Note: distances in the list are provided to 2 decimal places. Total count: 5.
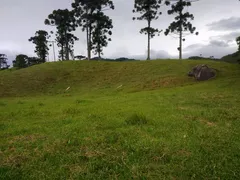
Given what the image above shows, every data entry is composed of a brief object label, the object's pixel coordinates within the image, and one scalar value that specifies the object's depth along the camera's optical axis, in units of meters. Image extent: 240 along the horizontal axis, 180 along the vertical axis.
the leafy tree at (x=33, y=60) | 65.66
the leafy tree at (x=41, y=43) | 59.36
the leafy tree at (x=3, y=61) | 93.94
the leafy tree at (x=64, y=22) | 48.81
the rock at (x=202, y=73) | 24.08
